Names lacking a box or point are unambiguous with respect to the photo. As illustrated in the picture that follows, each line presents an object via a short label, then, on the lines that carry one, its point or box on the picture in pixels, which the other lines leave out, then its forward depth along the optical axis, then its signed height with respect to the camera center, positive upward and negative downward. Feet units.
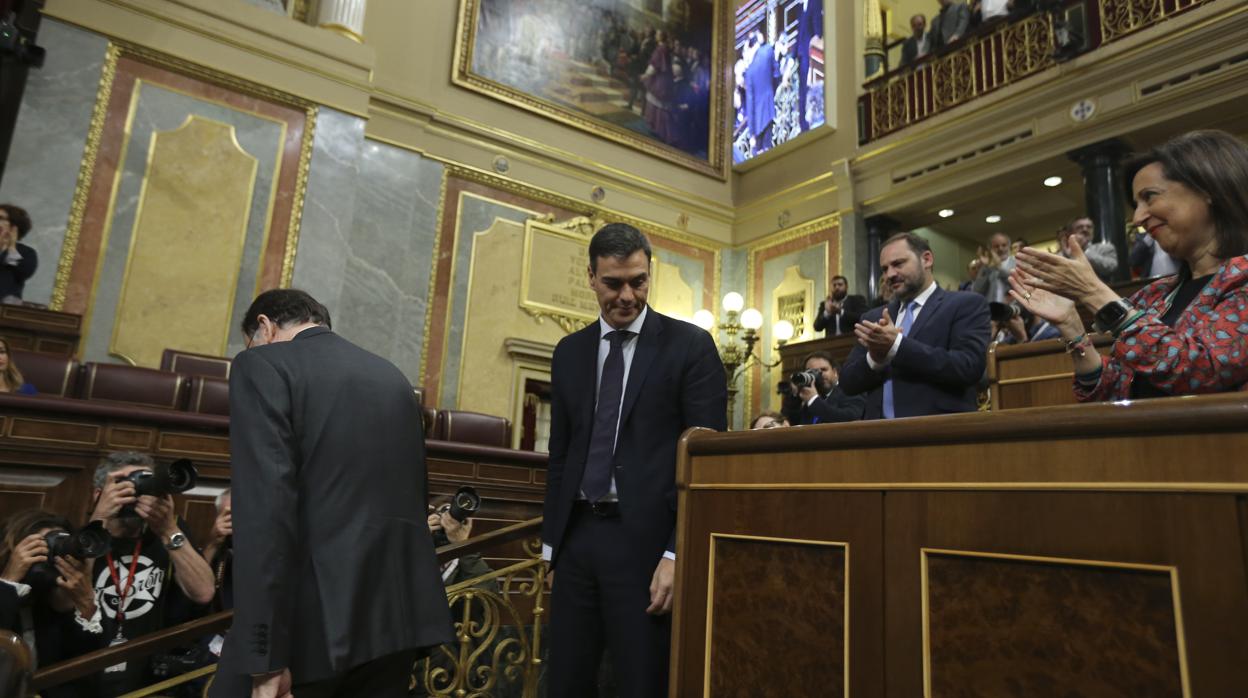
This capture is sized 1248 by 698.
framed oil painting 29.22 +16.80
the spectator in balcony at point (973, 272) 21.65 +6.62
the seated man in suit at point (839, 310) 24.66 +6.27
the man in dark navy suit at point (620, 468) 5.43 +0.22
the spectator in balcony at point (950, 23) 26.99 +16.60
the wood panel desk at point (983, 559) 3.05 -0.19
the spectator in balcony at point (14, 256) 17.07 +4.55
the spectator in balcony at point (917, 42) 28.30 +16.66
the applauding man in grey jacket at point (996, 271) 20.65 +6.33
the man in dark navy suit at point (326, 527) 4.46 -0.25
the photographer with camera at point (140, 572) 7.53 -0.93
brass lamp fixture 24.36 +5.50
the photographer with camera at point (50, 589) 6.66 -1.01
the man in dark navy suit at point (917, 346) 6.84 +1.44
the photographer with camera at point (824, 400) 11.97 +1.81
